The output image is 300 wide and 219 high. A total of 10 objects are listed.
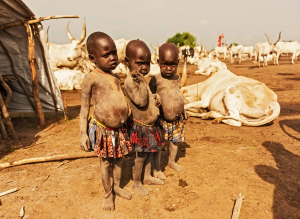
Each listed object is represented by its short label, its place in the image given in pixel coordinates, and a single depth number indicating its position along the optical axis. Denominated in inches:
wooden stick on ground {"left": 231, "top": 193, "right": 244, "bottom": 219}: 95.2
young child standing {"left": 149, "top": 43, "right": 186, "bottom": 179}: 112.9
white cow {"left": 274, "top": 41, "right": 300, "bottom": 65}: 828.0
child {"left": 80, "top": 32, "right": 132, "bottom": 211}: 92.3
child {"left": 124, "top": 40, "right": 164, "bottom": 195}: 96.6
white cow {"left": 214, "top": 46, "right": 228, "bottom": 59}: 1311.6
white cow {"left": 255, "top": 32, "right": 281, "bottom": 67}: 757.3
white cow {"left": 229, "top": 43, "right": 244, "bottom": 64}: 1063.4
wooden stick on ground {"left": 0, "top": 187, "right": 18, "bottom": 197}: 119.0
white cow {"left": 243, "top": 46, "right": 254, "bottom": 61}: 1116.0
